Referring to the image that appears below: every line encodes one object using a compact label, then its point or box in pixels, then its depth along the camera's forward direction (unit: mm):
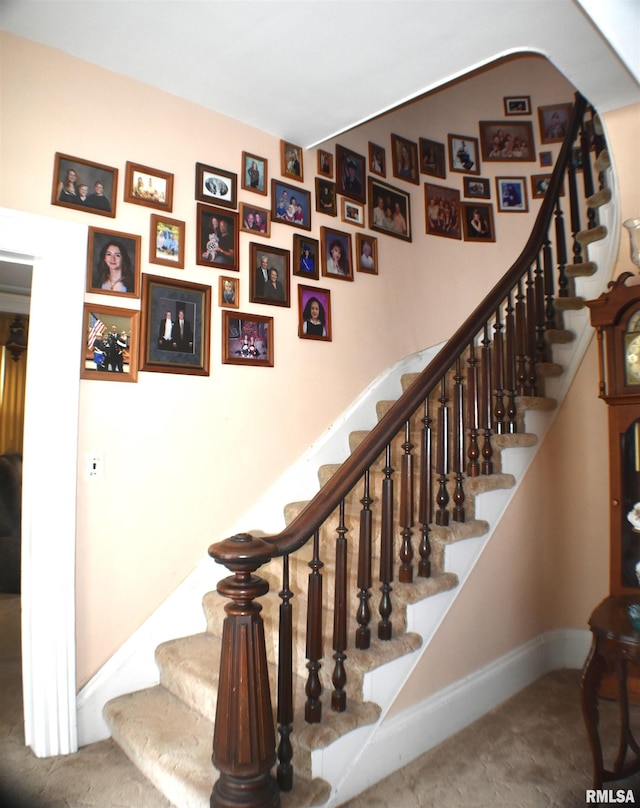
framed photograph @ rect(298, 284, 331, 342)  2871
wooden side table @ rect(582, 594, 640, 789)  1590
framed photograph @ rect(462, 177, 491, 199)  3789
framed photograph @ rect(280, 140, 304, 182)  2840
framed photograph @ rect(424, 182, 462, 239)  3613
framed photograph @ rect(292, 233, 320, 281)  2861
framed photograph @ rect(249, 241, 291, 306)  2686
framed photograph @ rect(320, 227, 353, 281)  2992
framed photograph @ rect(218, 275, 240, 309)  2570
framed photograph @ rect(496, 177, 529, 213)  3830
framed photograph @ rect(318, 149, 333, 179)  3020
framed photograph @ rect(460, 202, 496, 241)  3764
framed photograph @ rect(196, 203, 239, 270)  2523
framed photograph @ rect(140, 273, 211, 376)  2336
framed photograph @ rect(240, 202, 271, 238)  2674
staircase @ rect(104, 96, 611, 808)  1578
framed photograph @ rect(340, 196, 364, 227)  3107
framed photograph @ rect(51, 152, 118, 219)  2133
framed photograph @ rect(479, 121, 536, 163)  3857
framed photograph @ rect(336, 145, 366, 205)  3115
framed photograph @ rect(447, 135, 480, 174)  3760
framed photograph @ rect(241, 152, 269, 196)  2693
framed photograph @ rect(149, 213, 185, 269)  2375
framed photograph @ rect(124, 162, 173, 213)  2324
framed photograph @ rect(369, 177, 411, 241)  3279
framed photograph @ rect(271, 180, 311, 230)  2801
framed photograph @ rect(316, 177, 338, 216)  2994
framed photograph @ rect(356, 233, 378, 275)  3166
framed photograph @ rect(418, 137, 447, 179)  3635
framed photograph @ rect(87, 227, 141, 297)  2201
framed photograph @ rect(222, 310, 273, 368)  2578
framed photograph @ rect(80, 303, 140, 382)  2166
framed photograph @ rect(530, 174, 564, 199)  3832
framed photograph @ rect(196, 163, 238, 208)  2541
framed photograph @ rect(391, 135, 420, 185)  3469
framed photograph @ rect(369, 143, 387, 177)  3316
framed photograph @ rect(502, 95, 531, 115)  3908
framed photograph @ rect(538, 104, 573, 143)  3834
